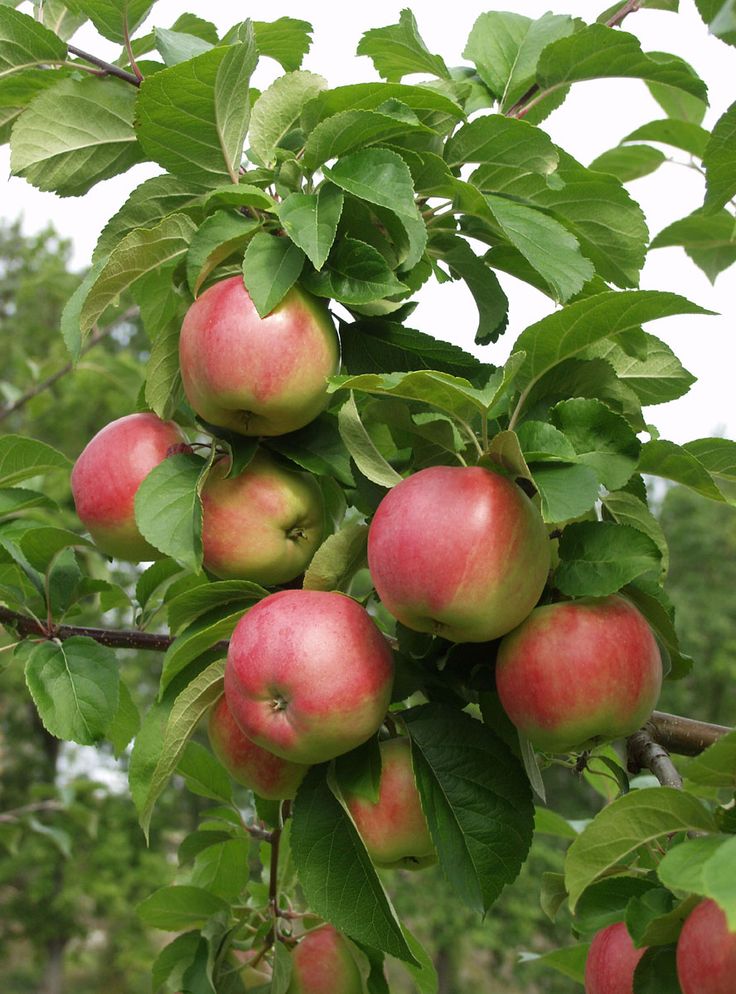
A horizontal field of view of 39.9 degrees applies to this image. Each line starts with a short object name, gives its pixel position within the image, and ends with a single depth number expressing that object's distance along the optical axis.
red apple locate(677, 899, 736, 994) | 0.66
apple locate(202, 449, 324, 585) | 1.01
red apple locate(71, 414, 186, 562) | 1.07
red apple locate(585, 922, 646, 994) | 0.86
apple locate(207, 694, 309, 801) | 1.00
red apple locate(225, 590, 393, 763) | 0.84
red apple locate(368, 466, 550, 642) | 0.81
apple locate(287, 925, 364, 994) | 1.17
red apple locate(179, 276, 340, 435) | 0.92
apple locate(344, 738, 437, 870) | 0.96
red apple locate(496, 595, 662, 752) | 0.84
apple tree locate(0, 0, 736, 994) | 0.82
